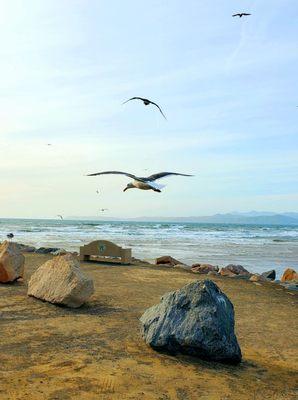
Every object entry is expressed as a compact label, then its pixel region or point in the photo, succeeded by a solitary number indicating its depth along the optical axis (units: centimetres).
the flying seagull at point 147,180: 553
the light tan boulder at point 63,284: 714
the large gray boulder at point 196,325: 486
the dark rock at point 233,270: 1388
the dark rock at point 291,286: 1056
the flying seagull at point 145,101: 738
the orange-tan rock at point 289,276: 1369
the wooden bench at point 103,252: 1390
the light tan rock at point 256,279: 1180
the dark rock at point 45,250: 1716
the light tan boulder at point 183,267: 1433
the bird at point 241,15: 938
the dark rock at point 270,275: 1448
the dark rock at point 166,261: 1609
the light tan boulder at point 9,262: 914
